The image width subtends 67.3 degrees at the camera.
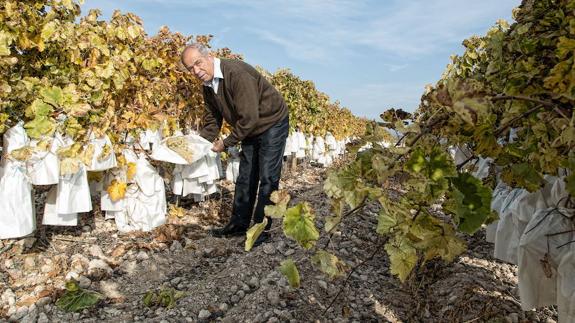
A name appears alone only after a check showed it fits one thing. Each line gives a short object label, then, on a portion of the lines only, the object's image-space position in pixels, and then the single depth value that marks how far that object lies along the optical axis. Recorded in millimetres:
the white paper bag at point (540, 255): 1855
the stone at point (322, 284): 3014
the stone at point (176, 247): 3850
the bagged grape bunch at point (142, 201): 4000
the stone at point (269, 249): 3658
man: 3592
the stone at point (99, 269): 3256
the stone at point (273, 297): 2730
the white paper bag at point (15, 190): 2957
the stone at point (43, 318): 2584
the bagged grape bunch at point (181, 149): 3945
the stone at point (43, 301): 2775
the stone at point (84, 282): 3055
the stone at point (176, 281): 3225
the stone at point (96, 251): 3592
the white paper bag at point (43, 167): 3104
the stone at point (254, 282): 3121
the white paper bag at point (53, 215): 3398
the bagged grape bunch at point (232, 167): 6562
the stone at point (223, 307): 2809
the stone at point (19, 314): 2633
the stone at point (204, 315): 2699
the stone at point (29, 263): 3271
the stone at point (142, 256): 3592
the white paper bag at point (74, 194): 3302
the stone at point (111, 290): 2988
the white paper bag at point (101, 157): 3539
